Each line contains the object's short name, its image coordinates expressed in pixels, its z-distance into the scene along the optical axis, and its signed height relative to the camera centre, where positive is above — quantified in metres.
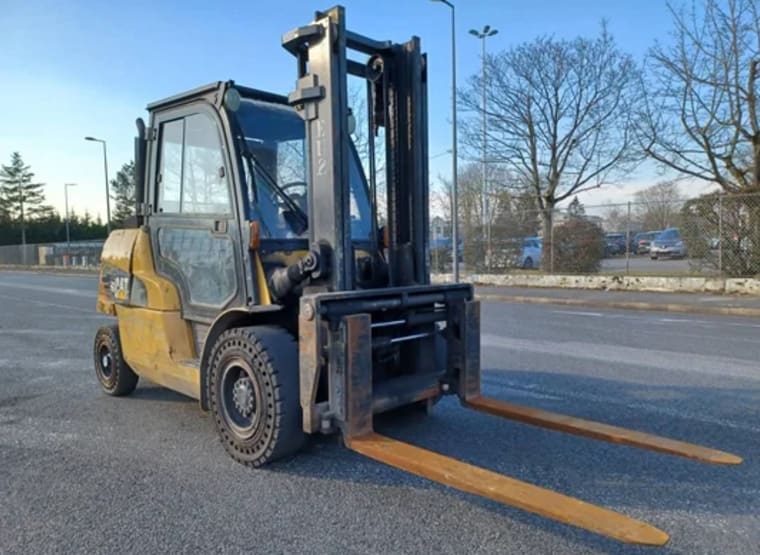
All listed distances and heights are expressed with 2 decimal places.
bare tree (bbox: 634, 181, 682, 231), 17.44 +1.35
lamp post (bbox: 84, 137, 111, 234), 40.53 +4.81
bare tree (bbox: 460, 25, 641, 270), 23.89 +5.72
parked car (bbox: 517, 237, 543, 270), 20.59 +0.06
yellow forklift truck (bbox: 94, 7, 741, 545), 3.75 -0.11
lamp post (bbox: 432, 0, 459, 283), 19.92 +3.68
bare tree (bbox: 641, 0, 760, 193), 16.05 +3.70
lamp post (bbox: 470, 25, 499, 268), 21.84 +3.56
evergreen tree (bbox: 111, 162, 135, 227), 81.62 +10.73
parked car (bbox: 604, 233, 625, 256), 18.42 +0.32
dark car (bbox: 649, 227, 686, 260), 18.12 +0.25
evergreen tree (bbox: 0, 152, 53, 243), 78.12 +8.84
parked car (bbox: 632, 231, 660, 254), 19.25 +0.42
